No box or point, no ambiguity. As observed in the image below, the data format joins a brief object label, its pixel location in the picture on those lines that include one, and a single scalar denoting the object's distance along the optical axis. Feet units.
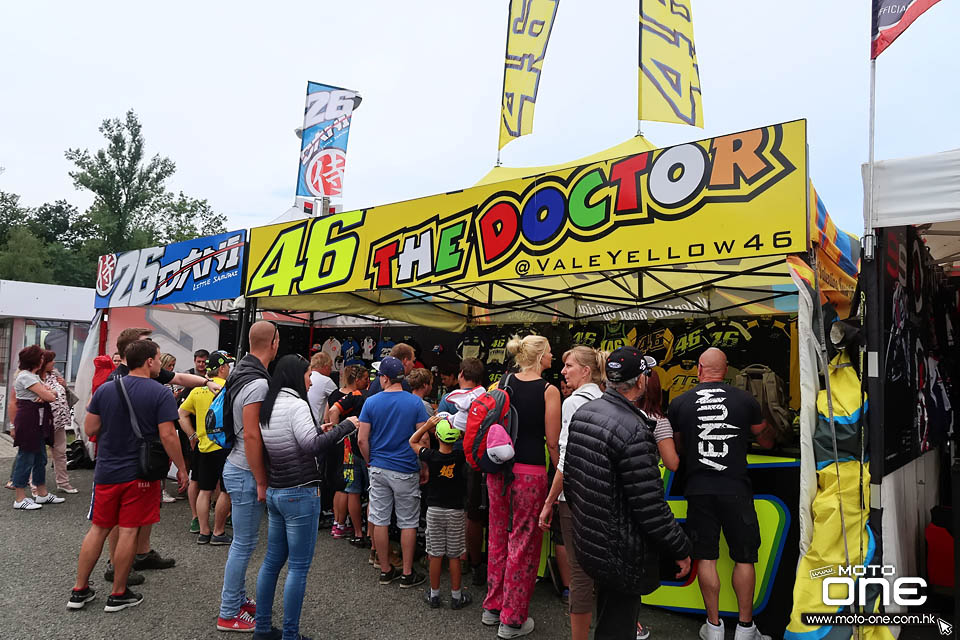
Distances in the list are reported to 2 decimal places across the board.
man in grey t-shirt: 9.77
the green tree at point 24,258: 101.66
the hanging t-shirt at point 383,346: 30.86
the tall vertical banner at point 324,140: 34.27
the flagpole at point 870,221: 9.91
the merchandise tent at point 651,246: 10.19
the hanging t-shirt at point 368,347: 31.94
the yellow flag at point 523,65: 23.62
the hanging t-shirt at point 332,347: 33.47
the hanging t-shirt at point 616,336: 23.24
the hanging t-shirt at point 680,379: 21.52
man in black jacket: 7.48
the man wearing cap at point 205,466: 16.05
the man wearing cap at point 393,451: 12.89
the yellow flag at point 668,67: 19.60
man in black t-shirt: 10.56
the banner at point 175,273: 21.45
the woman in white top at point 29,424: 19.06
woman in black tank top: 10.98
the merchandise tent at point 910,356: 9.59
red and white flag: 10.02
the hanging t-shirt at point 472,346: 27.32
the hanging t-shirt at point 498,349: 26.66
